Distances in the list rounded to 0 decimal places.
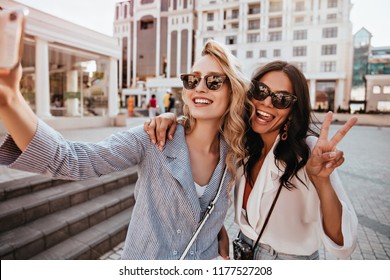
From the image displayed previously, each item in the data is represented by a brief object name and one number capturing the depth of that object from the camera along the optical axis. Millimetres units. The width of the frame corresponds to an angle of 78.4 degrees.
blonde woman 710
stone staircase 2129
